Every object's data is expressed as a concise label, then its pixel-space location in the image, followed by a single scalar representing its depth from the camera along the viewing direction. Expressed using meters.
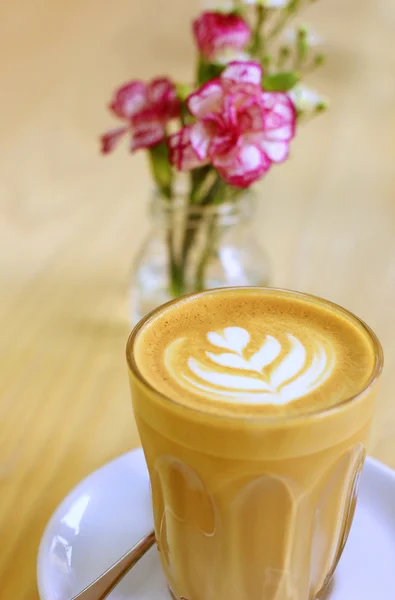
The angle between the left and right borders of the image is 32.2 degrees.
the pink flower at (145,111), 0.81
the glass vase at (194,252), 0.89
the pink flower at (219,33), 0.78
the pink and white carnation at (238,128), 0.72
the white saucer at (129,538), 0.55
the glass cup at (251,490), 0.45
